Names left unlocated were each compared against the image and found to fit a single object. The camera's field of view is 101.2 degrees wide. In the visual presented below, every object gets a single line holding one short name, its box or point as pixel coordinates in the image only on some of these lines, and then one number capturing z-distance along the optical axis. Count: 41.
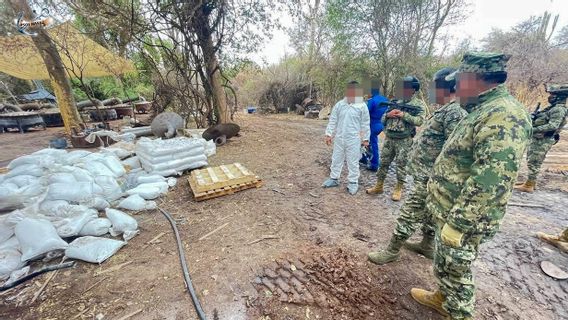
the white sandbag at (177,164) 4.05
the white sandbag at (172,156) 4.03
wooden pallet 3.47
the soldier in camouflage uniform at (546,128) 3.32
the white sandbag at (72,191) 2.72
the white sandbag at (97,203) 2.88
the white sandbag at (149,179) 3.72
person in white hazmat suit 3.44
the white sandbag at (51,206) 2.56
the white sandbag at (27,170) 3.05
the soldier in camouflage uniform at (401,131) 3.18
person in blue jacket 4.15
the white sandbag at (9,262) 2.03
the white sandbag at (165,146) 4.02
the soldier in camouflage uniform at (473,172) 1.21
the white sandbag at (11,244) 2.20
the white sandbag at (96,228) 2.48
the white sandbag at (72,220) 2.39
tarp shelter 6.80
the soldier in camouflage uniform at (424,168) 2.02
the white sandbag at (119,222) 2.60
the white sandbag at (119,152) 4.66
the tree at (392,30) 8.48
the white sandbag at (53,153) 3.65
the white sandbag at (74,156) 3.60
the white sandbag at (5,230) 2.28
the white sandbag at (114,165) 3.77
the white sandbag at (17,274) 1.98
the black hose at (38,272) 1.93
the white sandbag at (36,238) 2.13
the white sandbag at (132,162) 4.36
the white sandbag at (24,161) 3.26
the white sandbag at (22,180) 2.85
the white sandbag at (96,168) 3.36
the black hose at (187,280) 1.67
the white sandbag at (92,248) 2.19
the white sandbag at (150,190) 3.38
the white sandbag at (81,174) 3.05
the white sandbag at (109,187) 3.16
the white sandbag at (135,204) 3.13
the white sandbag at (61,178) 2.89
